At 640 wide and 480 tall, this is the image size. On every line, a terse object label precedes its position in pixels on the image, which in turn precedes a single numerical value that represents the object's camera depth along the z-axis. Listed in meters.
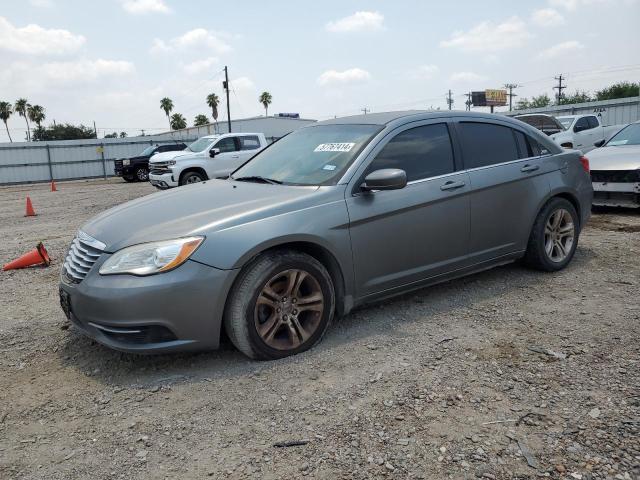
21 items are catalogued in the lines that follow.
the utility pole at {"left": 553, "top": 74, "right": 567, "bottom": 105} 77.19
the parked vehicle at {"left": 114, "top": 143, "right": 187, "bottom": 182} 25.03
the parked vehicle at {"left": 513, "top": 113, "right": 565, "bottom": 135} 16.41
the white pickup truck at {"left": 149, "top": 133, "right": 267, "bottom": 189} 15.20
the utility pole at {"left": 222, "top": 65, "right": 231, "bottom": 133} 41.25
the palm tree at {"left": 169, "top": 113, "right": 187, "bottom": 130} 84.44
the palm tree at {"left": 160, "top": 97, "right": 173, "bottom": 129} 80.94
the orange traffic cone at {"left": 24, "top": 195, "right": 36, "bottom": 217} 12.38
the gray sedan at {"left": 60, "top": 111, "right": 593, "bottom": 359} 3.23
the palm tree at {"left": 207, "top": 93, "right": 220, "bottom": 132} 79.10
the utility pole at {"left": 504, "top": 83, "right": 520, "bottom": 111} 74.32
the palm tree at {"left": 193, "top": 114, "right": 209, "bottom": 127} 83.00
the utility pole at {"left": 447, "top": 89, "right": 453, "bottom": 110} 79.68
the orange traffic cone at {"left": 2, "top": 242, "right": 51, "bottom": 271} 6.34
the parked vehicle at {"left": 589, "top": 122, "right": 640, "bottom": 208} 7.88
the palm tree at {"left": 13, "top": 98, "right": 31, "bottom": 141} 78.75
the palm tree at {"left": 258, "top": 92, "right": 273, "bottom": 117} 83.81
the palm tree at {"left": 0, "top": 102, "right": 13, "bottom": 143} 77.31
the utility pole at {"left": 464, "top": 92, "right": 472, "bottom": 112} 66.25
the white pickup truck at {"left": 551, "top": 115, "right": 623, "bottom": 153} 15.86
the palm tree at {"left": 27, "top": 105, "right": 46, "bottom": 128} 79.06
